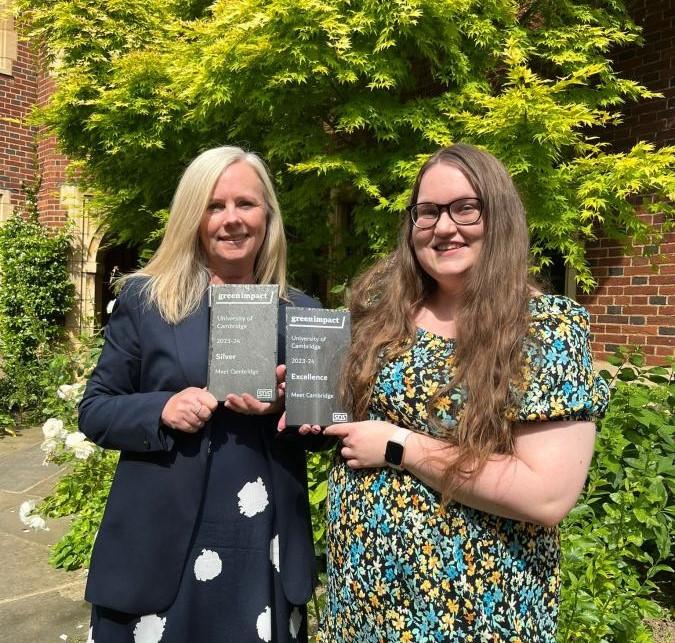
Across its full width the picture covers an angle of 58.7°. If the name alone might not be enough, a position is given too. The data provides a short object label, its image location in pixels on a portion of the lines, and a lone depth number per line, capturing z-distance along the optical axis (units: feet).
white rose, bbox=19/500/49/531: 11.61
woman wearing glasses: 4.38
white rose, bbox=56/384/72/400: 13.50
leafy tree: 11.75
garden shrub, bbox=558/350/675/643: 7.52
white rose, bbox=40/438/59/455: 12.77
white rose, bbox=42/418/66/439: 12.52
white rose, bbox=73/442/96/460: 11.98
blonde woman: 5.28
